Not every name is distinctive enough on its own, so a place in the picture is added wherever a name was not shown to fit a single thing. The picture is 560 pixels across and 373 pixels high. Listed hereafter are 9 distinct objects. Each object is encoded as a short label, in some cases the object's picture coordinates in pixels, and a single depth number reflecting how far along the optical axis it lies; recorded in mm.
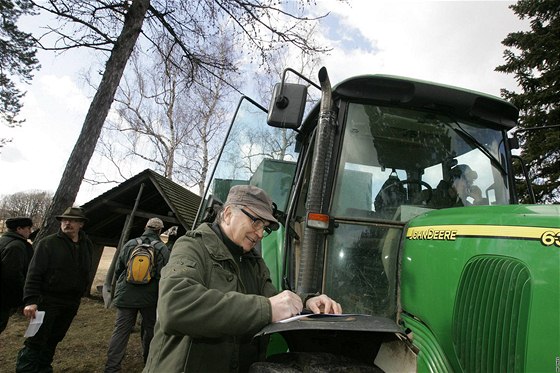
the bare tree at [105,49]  7512
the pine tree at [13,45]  9281
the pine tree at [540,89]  9836
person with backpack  4539
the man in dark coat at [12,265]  4387
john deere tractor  1501
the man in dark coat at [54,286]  4121
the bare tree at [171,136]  19308
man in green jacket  1414
